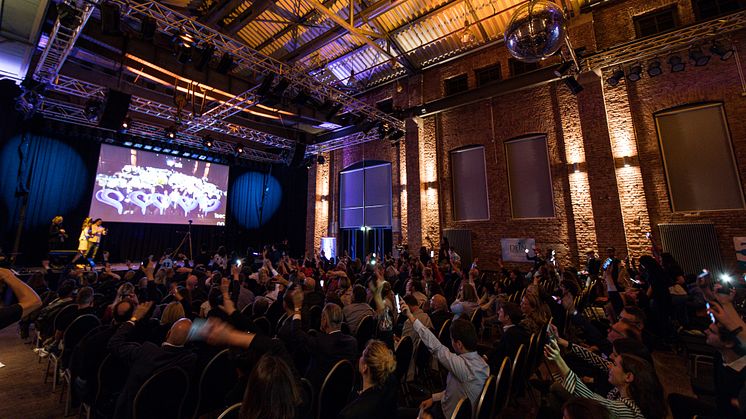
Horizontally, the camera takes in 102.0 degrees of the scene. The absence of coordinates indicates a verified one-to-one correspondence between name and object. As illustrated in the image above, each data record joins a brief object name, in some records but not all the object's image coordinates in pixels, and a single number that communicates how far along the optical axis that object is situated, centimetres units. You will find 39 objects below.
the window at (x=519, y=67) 1040
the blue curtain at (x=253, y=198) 1587
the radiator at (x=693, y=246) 758
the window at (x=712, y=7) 792
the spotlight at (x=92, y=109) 819
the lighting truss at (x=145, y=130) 930
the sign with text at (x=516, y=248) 975
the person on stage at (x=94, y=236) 1027
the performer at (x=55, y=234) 970
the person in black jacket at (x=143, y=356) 212
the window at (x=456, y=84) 1185
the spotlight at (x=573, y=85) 854
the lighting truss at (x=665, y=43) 687
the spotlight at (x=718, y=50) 677
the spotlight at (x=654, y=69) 761
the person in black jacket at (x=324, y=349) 261
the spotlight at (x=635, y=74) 766
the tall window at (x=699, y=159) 772
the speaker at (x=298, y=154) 1219
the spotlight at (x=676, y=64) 738
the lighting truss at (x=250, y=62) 595
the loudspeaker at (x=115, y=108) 762
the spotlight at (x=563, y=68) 830
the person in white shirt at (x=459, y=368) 226
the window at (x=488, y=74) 1116
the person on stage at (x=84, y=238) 1014
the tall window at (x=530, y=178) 984
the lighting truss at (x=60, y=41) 565
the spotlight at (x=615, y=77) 795
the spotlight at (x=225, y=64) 702
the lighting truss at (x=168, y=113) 812
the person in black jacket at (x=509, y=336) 292
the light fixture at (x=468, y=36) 833
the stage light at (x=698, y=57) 707
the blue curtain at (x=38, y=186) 956
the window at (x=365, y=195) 1354
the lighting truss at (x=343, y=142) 1316
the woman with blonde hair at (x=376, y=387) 172
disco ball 319
